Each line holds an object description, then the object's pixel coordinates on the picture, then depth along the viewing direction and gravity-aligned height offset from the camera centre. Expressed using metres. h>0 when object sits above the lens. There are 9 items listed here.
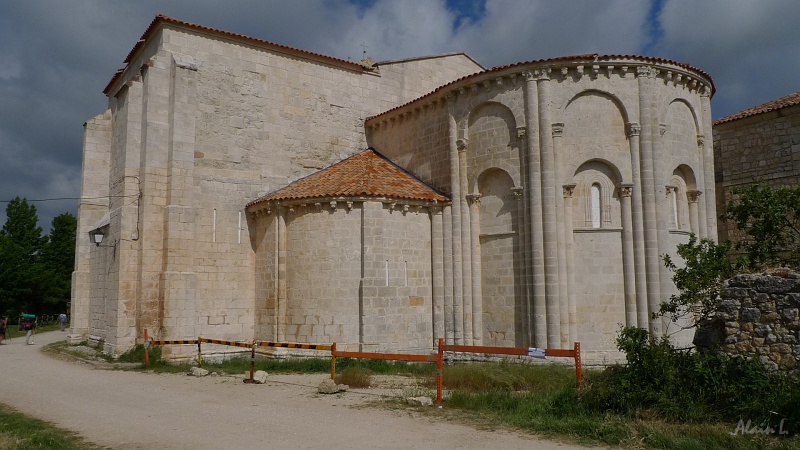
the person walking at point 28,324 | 25.03 -2.50
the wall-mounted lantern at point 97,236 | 17.48 +1.27
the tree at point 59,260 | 45.62 +1.47
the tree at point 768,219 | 10.34 +0.99
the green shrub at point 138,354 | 15.57 -2.23
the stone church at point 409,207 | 15.38 +2.01
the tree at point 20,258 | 41.38 +1.50
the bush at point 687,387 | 7.20 -1.59
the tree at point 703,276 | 9.07 -0.05
